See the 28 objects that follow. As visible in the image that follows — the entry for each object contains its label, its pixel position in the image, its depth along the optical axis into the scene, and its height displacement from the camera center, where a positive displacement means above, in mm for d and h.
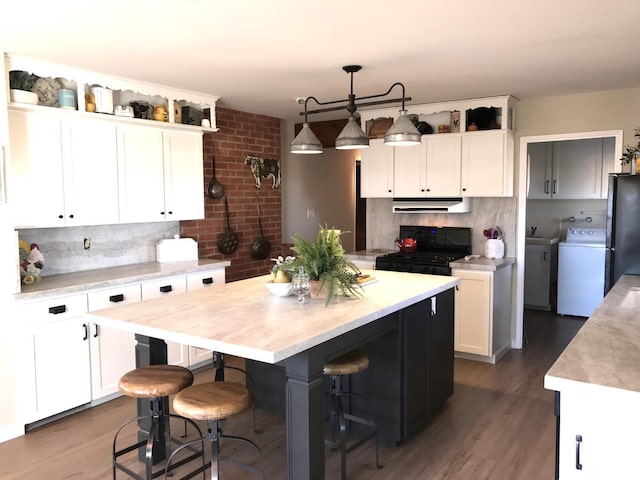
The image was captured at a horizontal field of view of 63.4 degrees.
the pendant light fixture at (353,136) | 3045 +437
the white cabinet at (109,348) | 3602 -993
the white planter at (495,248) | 4863 -390
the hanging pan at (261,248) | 5553 -436
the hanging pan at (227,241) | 5172 -329
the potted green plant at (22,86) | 3271 +809
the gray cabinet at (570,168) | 5977 +450
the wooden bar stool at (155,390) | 2402 -845
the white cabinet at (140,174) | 3990 +275
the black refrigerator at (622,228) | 3617 -156
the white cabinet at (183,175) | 4324 +287
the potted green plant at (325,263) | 2789 -305
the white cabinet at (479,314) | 4469 -942
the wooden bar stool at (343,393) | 2623 -982
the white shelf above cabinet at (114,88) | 3318 +912
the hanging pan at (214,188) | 5016 +195
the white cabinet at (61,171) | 3359 +264
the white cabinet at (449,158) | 4645 +468
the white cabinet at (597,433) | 1547 -701
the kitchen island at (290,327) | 2059 -516
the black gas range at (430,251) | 4662 -452
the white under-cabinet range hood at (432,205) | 5012 +19
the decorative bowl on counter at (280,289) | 2891 -453
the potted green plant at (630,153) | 3822 +396
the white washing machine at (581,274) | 5875 -789
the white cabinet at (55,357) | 3252 -967
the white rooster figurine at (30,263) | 3457 -365
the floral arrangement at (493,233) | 4918 -253
